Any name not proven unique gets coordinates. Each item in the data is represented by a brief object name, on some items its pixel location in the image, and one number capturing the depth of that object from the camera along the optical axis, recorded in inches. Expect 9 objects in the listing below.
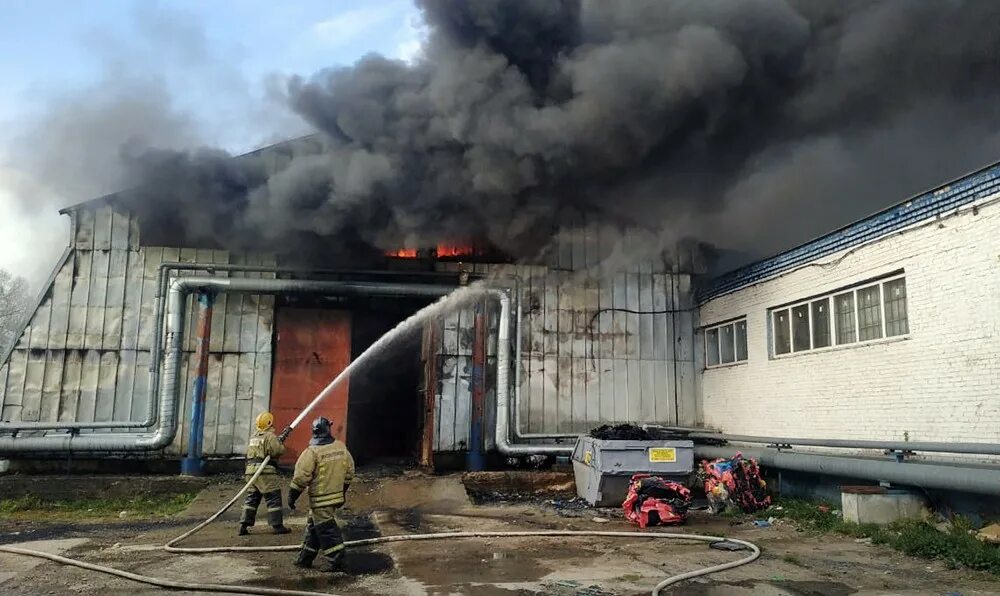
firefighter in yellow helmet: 290.2
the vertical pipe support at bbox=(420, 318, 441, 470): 448.5
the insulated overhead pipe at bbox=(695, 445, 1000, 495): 232.7
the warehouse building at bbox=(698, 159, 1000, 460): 262.5
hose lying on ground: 192.9
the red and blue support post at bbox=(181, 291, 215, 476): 419.2
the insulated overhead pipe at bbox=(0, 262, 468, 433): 402.9
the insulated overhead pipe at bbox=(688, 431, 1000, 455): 244.7
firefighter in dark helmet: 220.4
